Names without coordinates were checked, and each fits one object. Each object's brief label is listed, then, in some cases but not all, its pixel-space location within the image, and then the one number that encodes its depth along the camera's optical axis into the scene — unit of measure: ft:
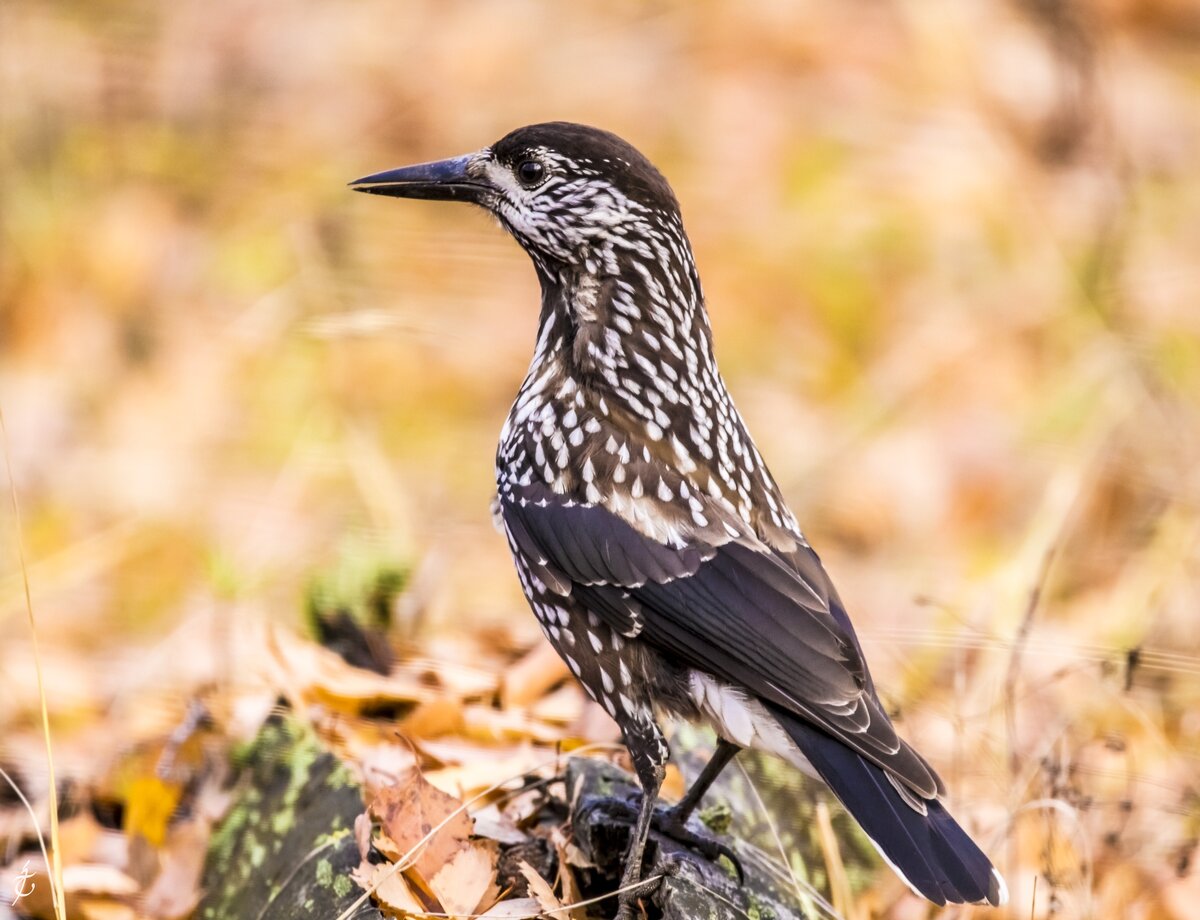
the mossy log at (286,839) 21.79
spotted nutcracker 21.40
